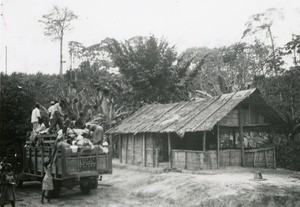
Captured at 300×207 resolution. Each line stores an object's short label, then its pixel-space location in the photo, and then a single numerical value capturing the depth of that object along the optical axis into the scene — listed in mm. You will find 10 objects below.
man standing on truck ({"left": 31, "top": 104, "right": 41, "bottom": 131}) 14418
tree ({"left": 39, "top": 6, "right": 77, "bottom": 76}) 39219
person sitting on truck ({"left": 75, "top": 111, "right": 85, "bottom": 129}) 13219
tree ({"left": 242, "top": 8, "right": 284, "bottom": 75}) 25766
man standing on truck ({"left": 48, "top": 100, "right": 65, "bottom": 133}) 13250
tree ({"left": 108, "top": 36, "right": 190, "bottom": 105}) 27078
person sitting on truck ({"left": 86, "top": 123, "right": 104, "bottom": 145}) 12891
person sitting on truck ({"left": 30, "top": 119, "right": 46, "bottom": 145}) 13312
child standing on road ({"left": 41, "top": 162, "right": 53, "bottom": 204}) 11297
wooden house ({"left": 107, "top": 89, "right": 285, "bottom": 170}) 17653
